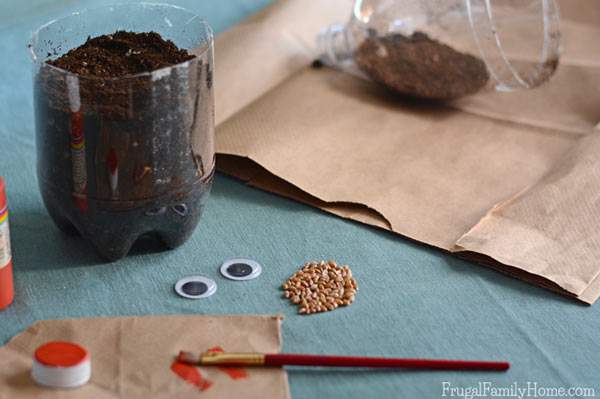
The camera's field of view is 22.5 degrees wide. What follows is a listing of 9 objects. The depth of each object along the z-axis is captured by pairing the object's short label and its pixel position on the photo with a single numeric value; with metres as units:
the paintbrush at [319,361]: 0.81
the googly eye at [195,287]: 0.88
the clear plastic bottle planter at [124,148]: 0.85
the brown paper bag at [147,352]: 0.79
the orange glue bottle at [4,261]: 0.83
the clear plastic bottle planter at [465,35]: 1.11
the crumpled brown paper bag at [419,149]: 0.94
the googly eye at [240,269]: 0.90
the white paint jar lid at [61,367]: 0.79
